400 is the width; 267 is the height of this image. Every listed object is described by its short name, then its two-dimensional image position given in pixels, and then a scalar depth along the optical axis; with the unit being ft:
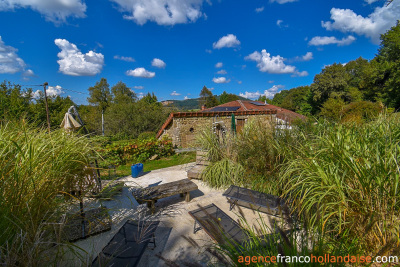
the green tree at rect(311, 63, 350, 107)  89.40
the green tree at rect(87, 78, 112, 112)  125.18
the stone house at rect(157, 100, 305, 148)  36.01
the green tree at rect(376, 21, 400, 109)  69.21
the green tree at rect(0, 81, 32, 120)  47.83
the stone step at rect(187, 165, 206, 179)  17.75
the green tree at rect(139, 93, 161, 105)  129.06
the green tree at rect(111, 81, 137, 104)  124.01
